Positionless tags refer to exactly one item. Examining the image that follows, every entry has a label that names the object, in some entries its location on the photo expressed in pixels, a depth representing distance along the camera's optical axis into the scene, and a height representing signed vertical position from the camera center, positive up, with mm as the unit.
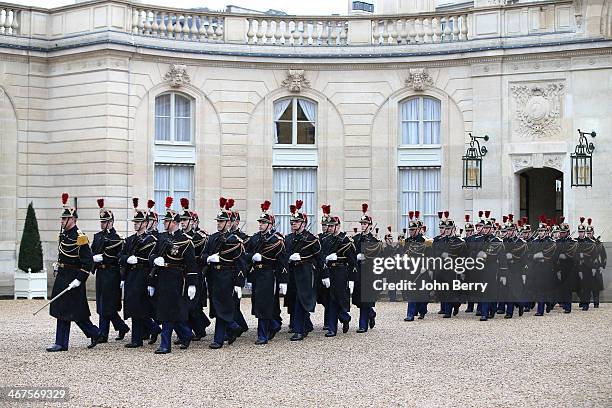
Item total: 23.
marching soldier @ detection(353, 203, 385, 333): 17238 -682
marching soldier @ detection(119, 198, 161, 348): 14797 -823
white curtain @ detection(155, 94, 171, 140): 26141 +2366
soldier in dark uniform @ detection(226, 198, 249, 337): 15595 -274
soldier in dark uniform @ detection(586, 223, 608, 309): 22266 -897
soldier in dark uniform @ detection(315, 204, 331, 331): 17034 -1028
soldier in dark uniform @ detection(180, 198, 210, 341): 15133 -883
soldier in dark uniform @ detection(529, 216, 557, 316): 21141 -837
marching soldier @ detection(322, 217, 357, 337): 16922 -813
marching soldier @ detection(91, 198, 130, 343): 15211 -773
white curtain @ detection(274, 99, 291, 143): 26984 +2701
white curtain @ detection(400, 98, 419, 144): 26812 +2379
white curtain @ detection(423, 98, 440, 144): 26688 +2373
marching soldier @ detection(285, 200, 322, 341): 16375 -717
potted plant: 22891 -986
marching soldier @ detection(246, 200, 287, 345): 15789 -768
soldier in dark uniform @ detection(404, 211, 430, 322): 20469 -492
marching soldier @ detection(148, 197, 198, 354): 14359 -788
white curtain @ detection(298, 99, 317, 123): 27047 +2680
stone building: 25141 +2581
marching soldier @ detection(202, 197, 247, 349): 15180 -752
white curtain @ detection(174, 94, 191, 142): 26328 +2363
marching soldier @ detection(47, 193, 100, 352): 14406 -832
